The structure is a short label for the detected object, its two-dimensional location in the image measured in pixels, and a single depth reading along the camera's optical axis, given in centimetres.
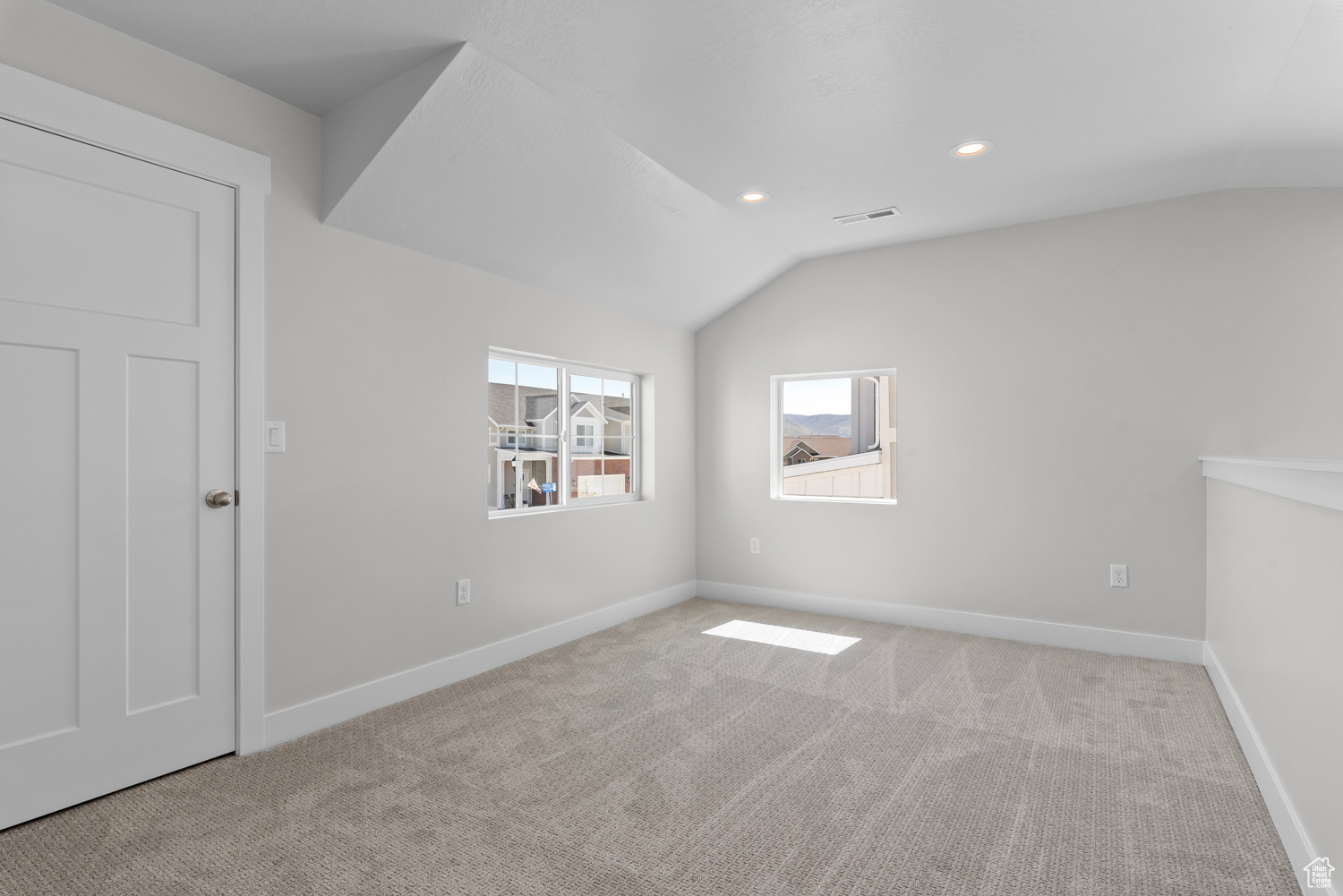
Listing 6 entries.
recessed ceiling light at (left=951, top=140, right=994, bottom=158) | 294
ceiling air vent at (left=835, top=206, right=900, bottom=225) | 376
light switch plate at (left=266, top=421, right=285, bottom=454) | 257
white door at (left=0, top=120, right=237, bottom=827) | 201
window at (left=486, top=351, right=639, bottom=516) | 373
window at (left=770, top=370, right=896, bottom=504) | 471
